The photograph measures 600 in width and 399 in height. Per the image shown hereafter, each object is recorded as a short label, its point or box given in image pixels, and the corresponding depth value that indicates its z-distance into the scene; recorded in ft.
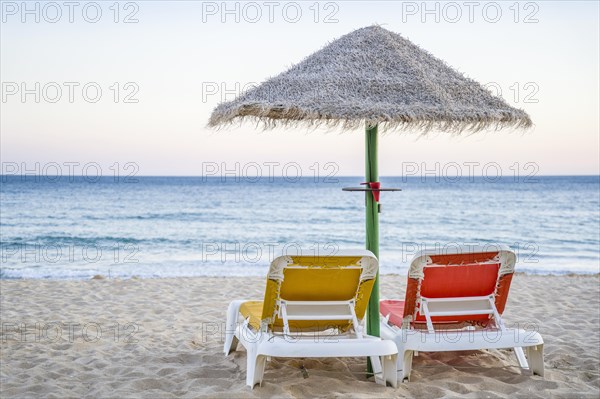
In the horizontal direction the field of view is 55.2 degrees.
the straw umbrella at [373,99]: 11.91
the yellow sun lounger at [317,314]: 11.43
